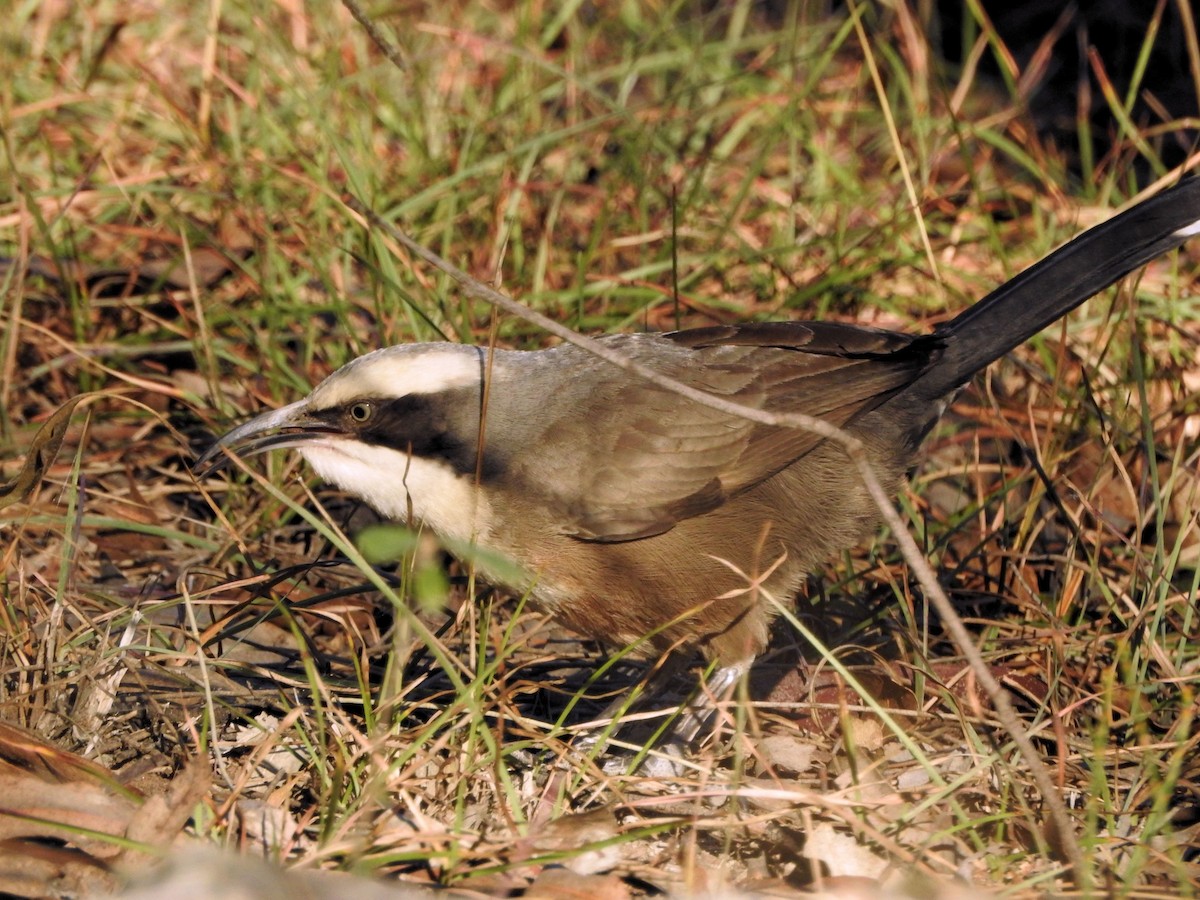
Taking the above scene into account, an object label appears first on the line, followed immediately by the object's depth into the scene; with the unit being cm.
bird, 842
